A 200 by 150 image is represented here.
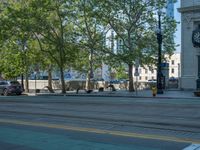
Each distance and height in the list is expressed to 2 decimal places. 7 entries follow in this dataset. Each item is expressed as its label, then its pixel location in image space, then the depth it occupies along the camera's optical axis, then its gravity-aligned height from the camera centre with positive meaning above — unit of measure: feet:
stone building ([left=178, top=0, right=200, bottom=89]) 145.59 +11.47
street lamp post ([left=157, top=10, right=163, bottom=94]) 128.74 +3.76
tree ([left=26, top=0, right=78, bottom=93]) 154.30 +19.38
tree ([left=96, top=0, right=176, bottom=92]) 148.46 +19.40
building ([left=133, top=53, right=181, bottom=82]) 481.87 +13.19
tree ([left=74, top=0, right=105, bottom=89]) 153.89 +19.78
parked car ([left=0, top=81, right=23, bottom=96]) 154.20 -2.21
